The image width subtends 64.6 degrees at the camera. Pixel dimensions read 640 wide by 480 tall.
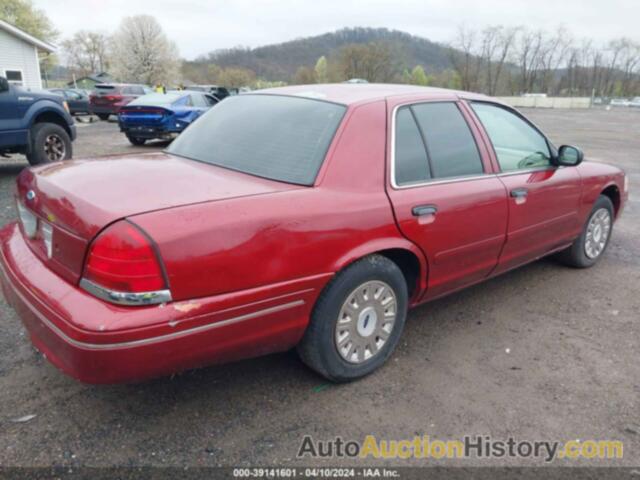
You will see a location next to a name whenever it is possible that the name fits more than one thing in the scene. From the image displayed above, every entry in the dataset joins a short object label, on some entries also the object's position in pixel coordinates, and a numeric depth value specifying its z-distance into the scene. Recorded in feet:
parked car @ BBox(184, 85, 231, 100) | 75.37
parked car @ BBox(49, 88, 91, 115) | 79.46
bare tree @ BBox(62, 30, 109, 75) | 291.99
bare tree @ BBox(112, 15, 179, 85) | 221.87
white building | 77.36
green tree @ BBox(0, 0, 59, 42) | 181.78
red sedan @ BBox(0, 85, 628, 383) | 6.93
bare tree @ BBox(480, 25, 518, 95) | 262.67
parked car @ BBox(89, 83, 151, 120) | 76.02
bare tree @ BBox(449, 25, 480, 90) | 254.43
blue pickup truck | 25.20
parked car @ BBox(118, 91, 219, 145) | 39.88
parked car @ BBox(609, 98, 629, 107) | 222.69
